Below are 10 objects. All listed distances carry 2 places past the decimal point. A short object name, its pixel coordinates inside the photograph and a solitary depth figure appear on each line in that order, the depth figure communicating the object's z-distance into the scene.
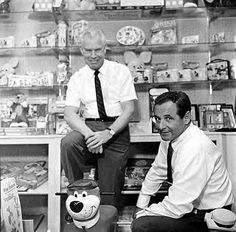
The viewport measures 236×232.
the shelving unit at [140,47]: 2.57
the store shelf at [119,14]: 2.54
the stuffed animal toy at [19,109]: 2.55
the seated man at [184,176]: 1.55
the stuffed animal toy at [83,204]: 1.45
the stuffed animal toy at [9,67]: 2.59
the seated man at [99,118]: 1.99
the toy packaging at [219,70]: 2.47
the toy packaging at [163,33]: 2.54
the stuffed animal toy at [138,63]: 2.52
